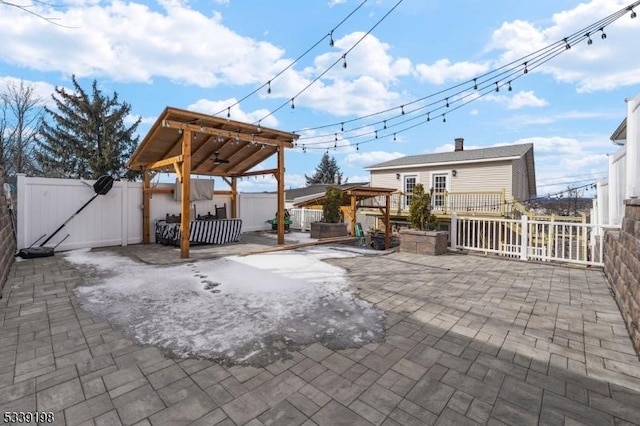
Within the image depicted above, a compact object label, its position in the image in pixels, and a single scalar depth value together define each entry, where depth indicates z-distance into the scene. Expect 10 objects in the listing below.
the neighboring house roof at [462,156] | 13.51
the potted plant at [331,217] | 9.23
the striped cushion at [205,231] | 7.96
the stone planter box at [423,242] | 6.81
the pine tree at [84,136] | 16.41
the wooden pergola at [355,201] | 8.68
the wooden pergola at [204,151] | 6.45
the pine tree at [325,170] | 37.97
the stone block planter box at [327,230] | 9.32
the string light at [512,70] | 4.92
